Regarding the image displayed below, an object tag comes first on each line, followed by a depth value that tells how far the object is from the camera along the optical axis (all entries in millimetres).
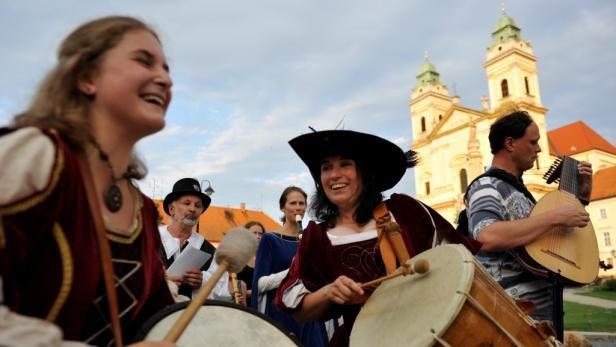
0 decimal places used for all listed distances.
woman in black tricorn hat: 2641
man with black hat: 5266
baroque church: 49688
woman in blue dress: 4762
